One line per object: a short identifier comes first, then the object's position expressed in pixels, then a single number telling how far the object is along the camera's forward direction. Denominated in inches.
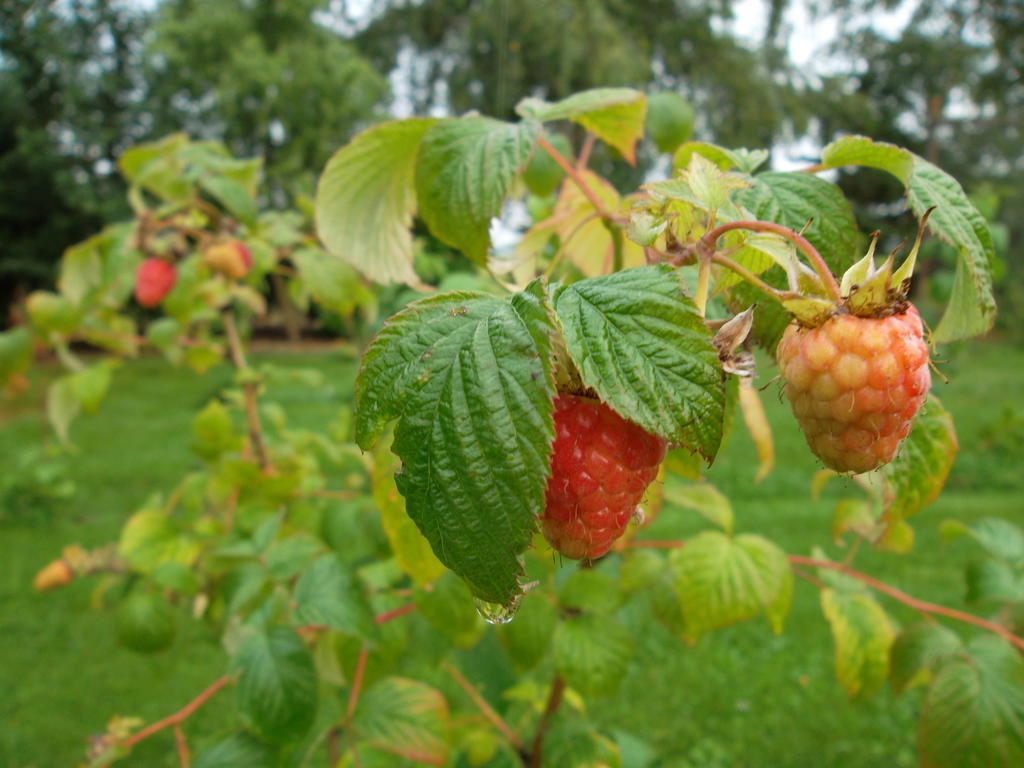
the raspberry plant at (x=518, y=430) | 4.1
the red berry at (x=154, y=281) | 16.2
